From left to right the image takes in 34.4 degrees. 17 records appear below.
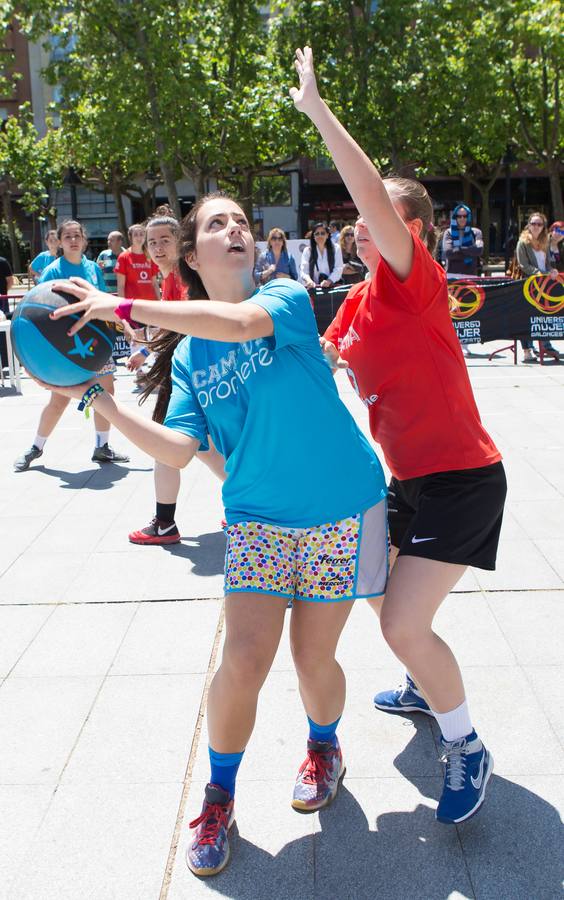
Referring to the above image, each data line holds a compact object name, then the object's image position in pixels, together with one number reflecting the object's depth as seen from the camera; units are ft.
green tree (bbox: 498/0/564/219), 83.20
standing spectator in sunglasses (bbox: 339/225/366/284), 46.78
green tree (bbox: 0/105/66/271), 135.74
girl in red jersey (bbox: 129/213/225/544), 18.12
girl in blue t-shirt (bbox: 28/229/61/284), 48.06
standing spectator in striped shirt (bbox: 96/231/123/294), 51.08
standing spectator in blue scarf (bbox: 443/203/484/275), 48.11
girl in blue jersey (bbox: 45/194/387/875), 8.23
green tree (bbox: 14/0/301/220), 77.15
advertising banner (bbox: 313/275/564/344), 41.39
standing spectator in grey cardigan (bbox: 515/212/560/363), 43.24
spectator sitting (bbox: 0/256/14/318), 44.93
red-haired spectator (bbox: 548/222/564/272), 49.70
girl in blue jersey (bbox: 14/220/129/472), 23.12
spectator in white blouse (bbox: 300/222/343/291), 45.85
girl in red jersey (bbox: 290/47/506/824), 8.60
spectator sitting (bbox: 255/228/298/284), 44.88
